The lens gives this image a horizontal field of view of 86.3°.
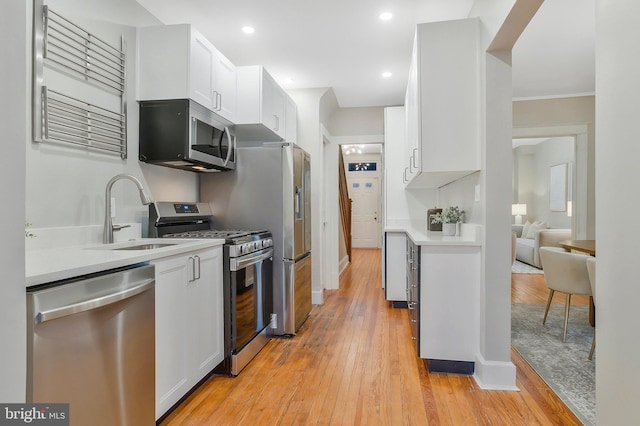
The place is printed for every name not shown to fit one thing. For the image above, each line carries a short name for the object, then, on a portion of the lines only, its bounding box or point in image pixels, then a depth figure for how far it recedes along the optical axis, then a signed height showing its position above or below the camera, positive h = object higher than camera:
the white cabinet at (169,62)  2.41 +1.07
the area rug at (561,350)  2.01 -1.07
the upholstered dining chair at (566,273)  2.76 -0.50
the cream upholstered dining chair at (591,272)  2.31 -0.41
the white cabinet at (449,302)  2.34 -0.62
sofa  6.05 -0.57
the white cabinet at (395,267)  3.88 -0.62
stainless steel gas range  2.33 -0.45
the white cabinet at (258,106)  3.17 +1.02
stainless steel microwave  2.42 +0.57
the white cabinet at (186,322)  1.72 -0.63
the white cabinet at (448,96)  2.39 +0.83
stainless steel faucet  2.07 -0.02
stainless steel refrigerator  2.95 +0.09
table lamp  8.45 +0.05
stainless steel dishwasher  1.09 -0.50
